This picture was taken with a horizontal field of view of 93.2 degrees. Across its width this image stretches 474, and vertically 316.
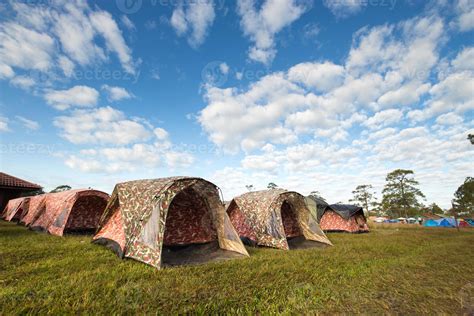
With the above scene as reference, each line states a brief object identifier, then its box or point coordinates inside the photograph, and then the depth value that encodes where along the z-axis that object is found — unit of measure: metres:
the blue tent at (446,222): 29.79
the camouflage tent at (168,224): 5.93
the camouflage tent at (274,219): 8.87
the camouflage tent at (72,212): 10.03
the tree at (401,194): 46.72
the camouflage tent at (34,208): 12.53
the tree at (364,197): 61.38
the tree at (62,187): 72.51
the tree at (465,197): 41.40
